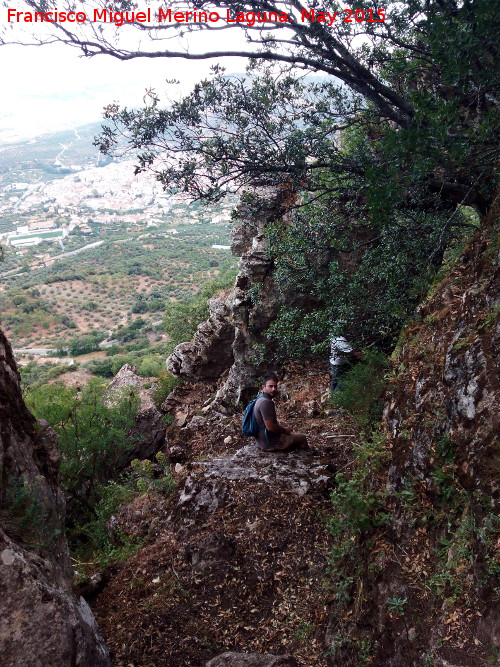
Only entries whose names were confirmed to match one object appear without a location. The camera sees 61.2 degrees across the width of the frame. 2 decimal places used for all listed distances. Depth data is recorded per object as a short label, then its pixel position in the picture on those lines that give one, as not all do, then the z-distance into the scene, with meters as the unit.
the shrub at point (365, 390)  5.84
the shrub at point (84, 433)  8.81
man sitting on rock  5.55
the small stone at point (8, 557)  2.49
